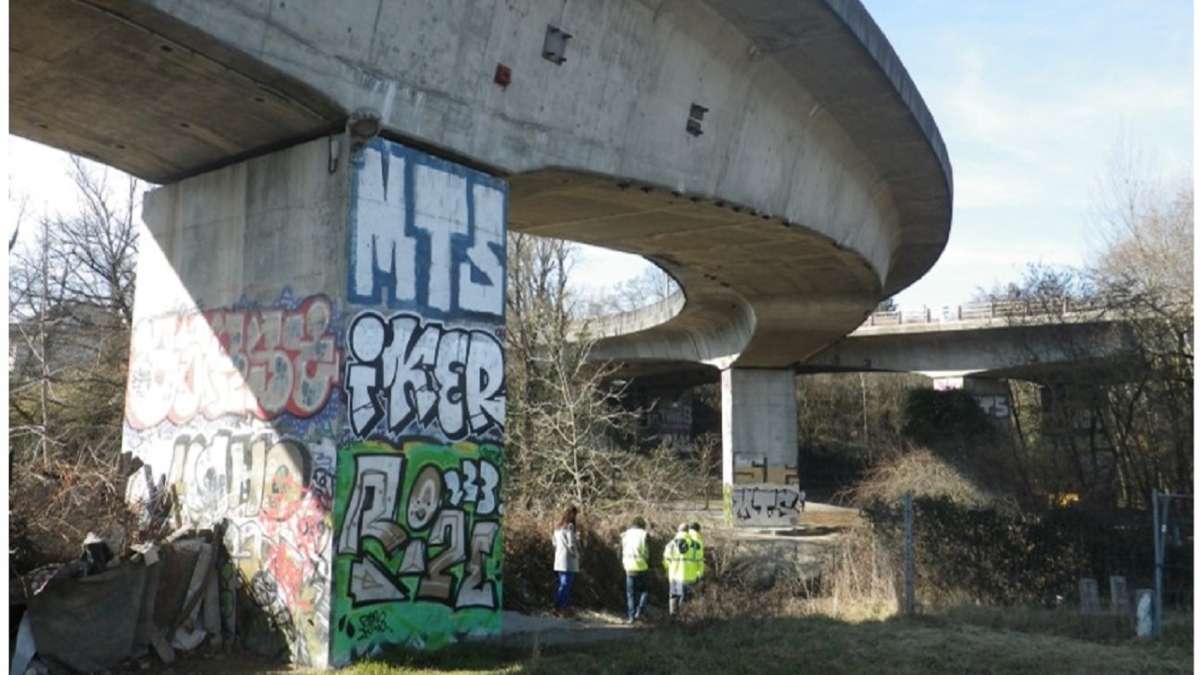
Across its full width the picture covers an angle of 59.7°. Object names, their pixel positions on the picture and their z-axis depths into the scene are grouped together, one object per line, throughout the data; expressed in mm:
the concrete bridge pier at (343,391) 9156
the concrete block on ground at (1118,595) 13453
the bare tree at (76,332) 20203
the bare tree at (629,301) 48625
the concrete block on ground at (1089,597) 13352
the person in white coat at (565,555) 14555
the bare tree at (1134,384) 22281
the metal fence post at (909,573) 13562
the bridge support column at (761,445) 33562
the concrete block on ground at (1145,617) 11188
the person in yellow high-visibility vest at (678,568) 14758
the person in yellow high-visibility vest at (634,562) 14711
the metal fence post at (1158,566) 11250
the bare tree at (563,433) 21266
